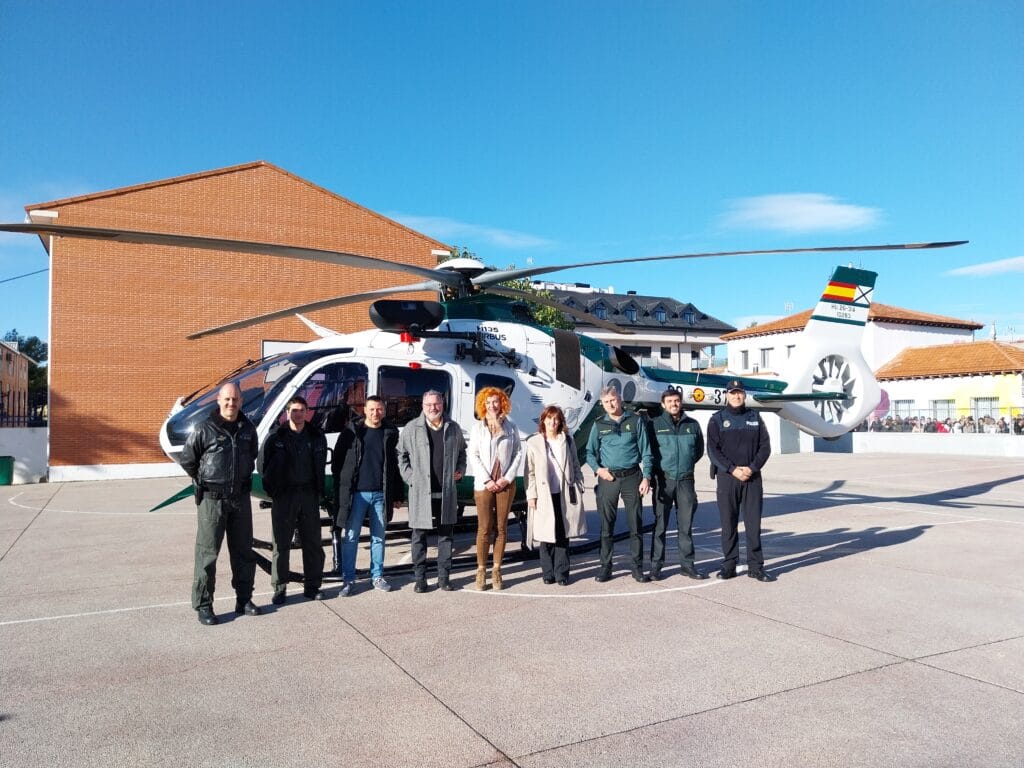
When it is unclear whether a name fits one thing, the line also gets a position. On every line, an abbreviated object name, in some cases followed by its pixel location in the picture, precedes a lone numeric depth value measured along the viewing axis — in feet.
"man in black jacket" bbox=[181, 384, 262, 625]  17.11
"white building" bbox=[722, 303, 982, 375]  135.13
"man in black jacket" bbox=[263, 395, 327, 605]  18.87
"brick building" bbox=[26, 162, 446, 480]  62.95
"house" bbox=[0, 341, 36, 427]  175.11
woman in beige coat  20.71
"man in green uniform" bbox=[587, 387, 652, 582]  21.20
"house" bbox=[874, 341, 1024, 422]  106.63
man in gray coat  19.99
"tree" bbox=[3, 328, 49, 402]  214.48
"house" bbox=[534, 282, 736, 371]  195.62
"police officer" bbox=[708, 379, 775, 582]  21.47
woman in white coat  20.12
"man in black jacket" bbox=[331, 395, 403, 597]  20.02
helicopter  22.09
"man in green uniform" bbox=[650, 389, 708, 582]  21.61
